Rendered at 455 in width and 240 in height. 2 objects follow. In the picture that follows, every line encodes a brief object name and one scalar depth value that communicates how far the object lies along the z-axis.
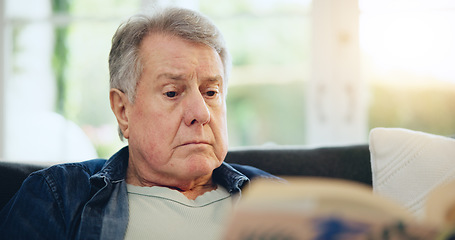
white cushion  1.30
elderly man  1.19
